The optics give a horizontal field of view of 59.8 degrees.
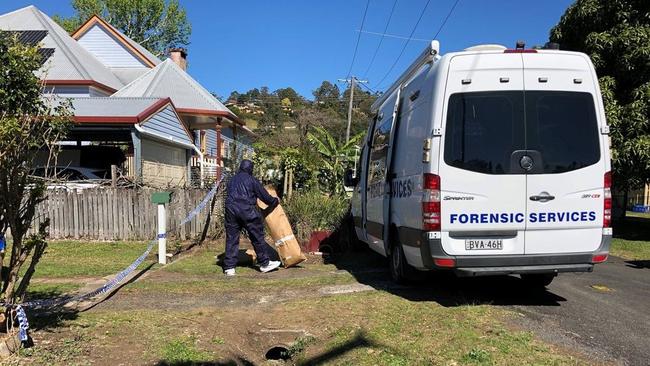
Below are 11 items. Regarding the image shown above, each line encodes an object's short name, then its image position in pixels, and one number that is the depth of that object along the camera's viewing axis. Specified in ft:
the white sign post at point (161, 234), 30.99
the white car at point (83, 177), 41.17
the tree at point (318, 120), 144.03
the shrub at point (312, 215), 38.32
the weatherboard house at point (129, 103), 52.11
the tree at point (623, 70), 44.65
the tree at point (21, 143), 14.40
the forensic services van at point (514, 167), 19.10
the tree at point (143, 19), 154.81
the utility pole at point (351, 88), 127.21
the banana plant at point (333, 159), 50.19
